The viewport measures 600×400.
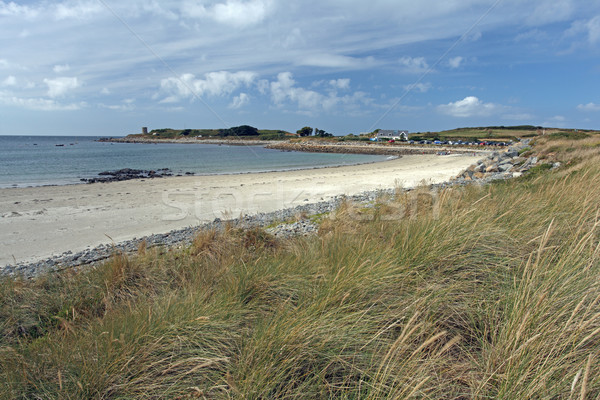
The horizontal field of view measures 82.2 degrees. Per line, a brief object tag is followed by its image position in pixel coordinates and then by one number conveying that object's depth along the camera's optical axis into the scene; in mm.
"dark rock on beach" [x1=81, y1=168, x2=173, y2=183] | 26897
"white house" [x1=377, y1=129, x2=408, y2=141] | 123012
